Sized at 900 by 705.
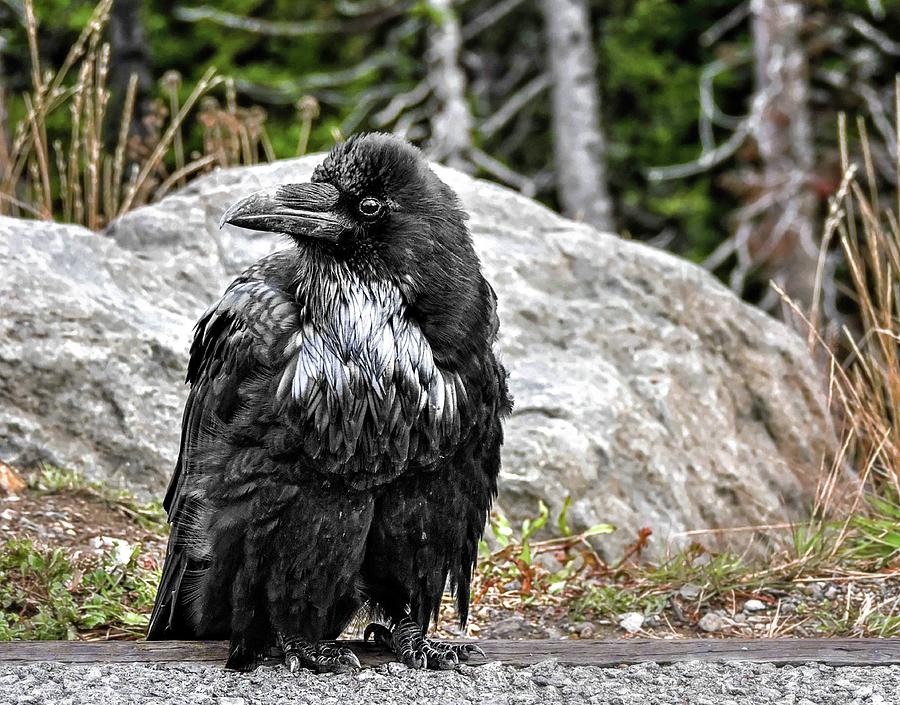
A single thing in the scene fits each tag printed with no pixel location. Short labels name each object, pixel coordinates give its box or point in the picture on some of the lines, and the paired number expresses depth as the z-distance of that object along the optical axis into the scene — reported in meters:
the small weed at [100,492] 9.27
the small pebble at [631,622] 8.70
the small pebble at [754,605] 8.87
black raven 6.44
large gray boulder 9.97
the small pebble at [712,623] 8.66
